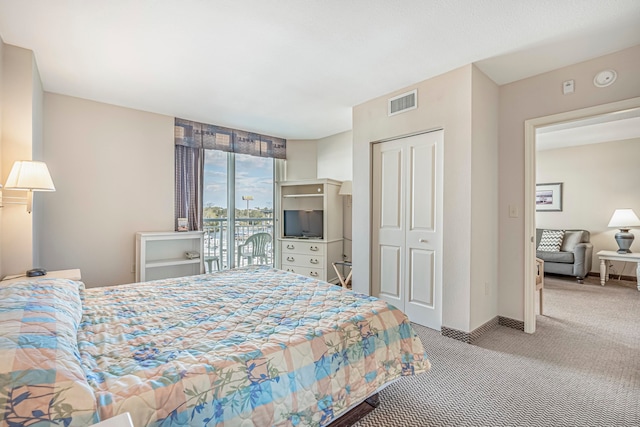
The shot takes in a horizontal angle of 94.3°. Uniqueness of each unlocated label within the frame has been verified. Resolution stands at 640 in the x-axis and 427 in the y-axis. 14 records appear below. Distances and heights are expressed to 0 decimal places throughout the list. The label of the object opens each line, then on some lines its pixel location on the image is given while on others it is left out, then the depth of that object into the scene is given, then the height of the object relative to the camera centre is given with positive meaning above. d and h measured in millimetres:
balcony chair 4809 -586
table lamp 4814 -182
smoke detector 2500 +1145
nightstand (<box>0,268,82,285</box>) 2314 -554
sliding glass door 4625 +32
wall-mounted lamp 2240 +267
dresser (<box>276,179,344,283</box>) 4652 -339
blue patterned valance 4262 +1146
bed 860 -572
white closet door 3018 -150
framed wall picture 5908 +308
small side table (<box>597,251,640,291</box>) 4543 -716
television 4805 -194
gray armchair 4930 -764
